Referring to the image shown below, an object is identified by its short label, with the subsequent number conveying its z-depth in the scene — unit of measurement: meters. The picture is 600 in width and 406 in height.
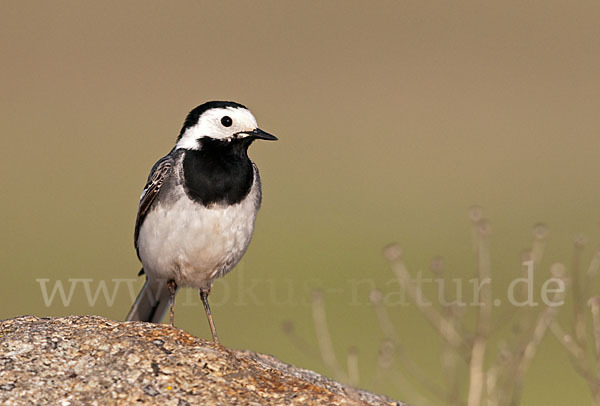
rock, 9.88
